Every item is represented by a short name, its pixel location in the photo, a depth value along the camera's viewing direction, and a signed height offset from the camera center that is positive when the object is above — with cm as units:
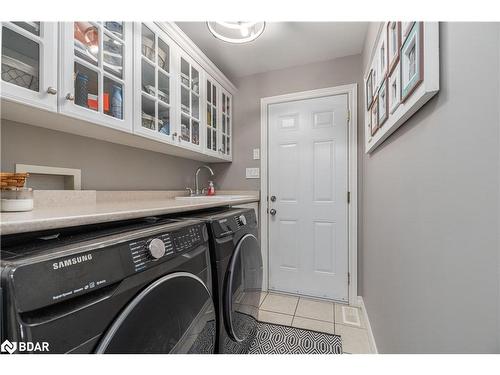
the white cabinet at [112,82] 82 +52
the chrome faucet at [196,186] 229 +0
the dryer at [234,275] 98 -45
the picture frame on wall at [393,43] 86 +63
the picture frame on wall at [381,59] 109 +69
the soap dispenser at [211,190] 234 -4
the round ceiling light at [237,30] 132 +107
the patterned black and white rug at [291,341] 142 -108
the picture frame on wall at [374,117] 130 +45
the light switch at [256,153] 238 +37
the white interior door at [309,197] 209 -10
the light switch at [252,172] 239 +16
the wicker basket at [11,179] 73 +2
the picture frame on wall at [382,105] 107 +44
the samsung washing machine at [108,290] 42 -26
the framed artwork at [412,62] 64 +41
